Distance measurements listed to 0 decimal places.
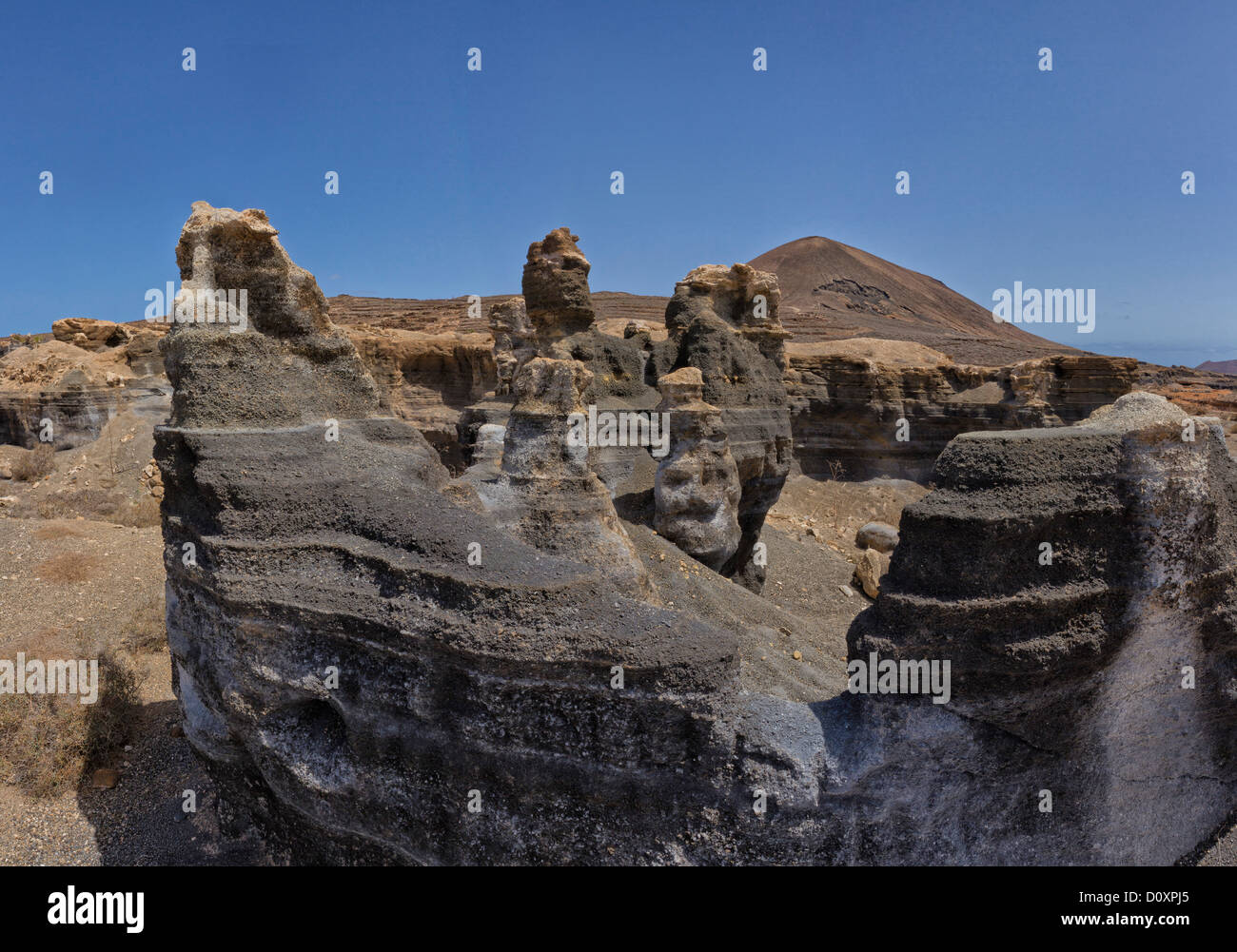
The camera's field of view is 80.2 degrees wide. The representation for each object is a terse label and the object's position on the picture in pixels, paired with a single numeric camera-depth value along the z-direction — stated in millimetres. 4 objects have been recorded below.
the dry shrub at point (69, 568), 9055
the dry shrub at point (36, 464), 16781
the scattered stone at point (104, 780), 5789
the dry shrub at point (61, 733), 5766
